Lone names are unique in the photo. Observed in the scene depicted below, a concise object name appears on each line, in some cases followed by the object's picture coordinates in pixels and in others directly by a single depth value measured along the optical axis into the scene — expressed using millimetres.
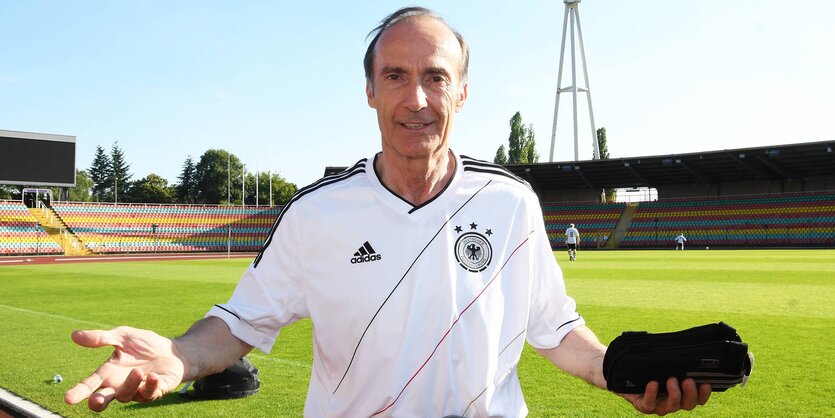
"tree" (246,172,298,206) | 98062
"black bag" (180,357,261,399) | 5516
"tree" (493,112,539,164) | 82688
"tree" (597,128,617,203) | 83712
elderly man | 2010
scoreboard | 39875
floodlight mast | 58188
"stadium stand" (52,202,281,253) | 47250
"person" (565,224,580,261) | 28156
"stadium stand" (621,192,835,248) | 41438
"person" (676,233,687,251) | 41062
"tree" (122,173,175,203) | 97000
